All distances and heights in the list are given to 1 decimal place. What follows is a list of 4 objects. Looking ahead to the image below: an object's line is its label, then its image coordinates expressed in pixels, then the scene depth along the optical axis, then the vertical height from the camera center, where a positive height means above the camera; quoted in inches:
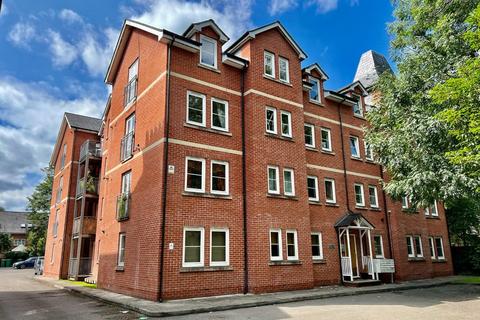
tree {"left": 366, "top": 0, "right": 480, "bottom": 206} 543.5 +239.1
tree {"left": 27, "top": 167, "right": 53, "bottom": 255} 2047.2 +240.4
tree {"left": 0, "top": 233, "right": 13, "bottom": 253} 2300.7 +67.3
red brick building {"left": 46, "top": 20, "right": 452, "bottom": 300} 537.3 +128.4
